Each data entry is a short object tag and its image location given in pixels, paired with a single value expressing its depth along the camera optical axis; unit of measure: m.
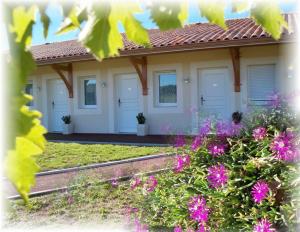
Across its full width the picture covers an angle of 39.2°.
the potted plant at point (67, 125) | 15.88
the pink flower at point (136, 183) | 4.67
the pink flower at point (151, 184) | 4.31
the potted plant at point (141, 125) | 13.99
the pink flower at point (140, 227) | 3.90
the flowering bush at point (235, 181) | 3.15
